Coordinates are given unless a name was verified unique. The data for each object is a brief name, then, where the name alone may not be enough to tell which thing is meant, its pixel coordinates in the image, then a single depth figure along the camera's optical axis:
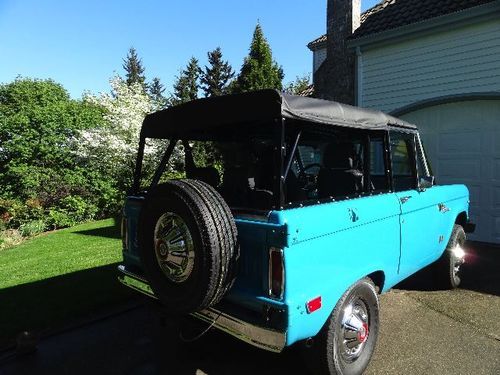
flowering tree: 15.11
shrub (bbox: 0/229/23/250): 10.89
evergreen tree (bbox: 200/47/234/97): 41.09
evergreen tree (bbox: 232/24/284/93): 18.38
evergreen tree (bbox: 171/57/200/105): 39.21
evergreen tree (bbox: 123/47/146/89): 56.24
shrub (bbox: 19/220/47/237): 11.95
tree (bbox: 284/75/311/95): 34.73
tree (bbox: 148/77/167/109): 18.51
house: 7.95
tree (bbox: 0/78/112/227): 13.13
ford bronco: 2.60
